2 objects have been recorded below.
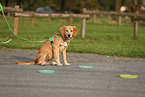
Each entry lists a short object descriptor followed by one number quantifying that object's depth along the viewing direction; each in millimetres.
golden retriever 14857
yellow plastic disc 12591
